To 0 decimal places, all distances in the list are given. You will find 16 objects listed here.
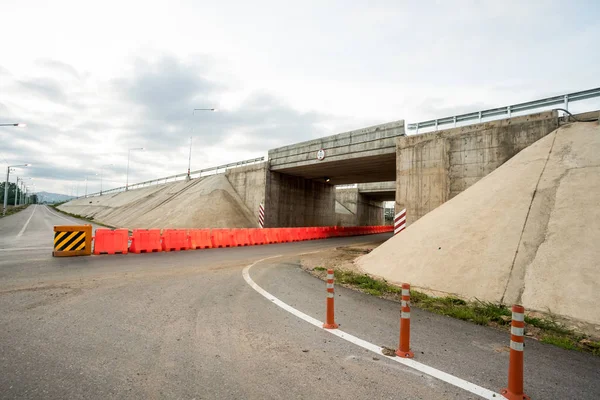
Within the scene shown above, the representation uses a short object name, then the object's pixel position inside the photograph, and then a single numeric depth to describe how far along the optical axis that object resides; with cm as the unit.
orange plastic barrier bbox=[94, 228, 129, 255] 1227
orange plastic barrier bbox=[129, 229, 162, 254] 1332
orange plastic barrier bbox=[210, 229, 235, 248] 1653
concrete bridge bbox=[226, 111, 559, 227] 1376
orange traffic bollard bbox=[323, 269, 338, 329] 479
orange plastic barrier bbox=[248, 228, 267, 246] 1899
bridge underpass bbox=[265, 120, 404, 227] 1984
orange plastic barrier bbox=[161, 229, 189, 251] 1445
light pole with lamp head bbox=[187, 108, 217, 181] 3260
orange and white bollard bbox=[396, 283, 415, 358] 384
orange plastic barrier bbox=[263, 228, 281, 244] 2034
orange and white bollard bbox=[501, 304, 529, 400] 290
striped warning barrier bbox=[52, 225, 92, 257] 1128
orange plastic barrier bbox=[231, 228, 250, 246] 1778
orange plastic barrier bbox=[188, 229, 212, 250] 1551
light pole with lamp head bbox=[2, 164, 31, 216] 4306
